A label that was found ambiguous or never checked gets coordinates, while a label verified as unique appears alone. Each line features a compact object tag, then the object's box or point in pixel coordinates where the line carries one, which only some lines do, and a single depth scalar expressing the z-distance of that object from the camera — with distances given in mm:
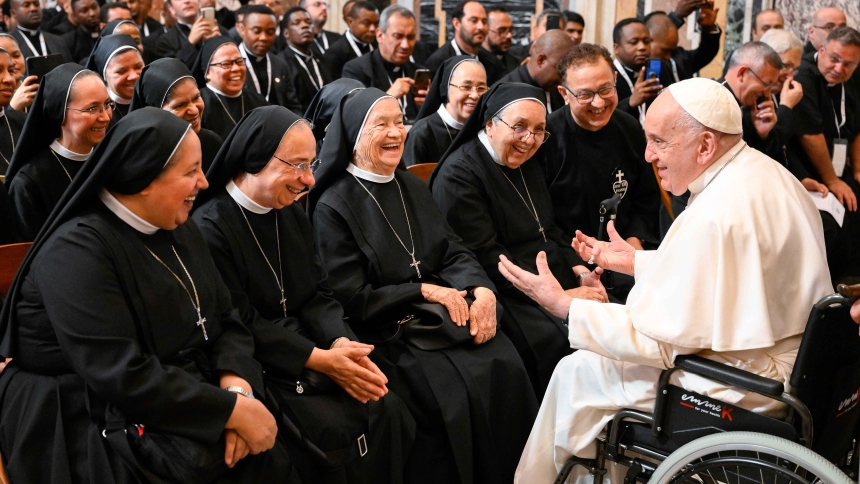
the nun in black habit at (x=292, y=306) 3053
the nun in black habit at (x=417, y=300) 3469
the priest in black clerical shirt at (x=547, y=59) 6434
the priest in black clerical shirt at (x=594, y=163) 4949
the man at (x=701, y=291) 2695
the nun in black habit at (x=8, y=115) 5156
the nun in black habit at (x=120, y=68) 5438
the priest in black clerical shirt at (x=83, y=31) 8867
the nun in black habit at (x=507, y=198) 4133
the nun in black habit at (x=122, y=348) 2451
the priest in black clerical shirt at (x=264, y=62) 8047
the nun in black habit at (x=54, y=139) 3994
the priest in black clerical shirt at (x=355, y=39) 9609
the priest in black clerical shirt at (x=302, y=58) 8891
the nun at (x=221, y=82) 6051
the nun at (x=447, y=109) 5664
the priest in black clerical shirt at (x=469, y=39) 9289
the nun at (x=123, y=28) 6934
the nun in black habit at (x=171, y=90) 4602
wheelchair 2404
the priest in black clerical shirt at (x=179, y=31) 8922
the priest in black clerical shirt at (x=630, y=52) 7336
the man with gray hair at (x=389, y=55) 8617
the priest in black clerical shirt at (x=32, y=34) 8500
